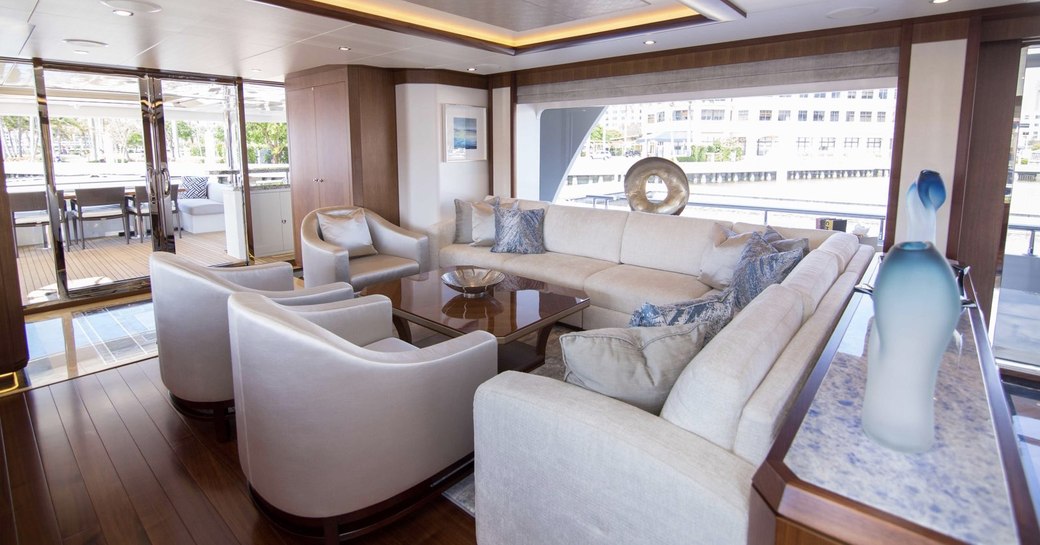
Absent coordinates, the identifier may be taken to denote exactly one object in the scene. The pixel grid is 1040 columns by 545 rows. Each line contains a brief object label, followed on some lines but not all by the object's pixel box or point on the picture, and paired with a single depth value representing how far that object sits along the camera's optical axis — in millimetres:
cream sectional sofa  1308
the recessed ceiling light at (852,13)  3223
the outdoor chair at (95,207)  5883
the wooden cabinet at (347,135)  5391
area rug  2254
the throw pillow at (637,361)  1638
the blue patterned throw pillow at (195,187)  7420
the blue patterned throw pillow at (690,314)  1852
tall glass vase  1000
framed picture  5625
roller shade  3615
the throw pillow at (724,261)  3676
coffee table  3037
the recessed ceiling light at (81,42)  3967
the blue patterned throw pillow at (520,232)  4809
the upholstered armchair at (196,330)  2656
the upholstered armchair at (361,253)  4426
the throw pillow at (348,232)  4812
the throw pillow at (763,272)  2875
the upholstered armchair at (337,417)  1840
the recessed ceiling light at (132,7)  2967
